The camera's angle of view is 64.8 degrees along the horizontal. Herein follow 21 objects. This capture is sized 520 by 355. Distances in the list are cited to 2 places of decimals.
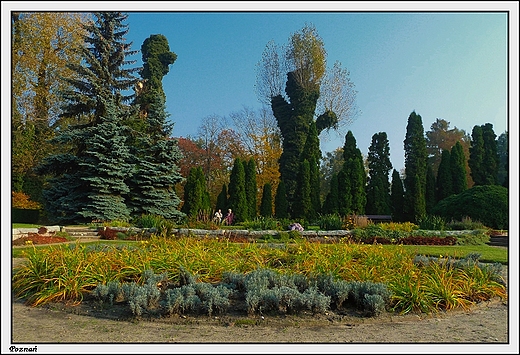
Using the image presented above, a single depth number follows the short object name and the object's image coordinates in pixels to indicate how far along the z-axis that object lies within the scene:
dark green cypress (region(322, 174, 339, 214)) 19.80
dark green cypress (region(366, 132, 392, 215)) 21.48
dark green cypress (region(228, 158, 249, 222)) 20.14
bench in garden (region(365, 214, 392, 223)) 20.73
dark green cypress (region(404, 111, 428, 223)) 20.81
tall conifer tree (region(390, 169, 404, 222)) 21.88
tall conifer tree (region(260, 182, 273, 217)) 21.23
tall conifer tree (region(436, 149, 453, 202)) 21.50
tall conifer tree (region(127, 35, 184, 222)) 16.27
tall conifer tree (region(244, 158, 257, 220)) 20.66
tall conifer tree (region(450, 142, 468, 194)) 21.27
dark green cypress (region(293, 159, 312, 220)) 20.22
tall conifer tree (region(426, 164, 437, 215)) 21.91
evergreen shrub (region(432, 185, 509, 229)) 15.18
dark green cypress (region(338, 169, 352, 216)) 19.67
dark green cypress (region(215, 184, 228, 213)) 22.09
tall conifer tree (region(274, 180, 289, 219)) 21.11
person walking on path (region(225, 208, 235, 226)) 17.22
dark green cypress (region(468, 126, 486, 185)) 22.64
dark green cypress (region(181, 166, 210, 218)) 18.58
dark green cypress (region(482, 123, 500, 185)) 22.44
